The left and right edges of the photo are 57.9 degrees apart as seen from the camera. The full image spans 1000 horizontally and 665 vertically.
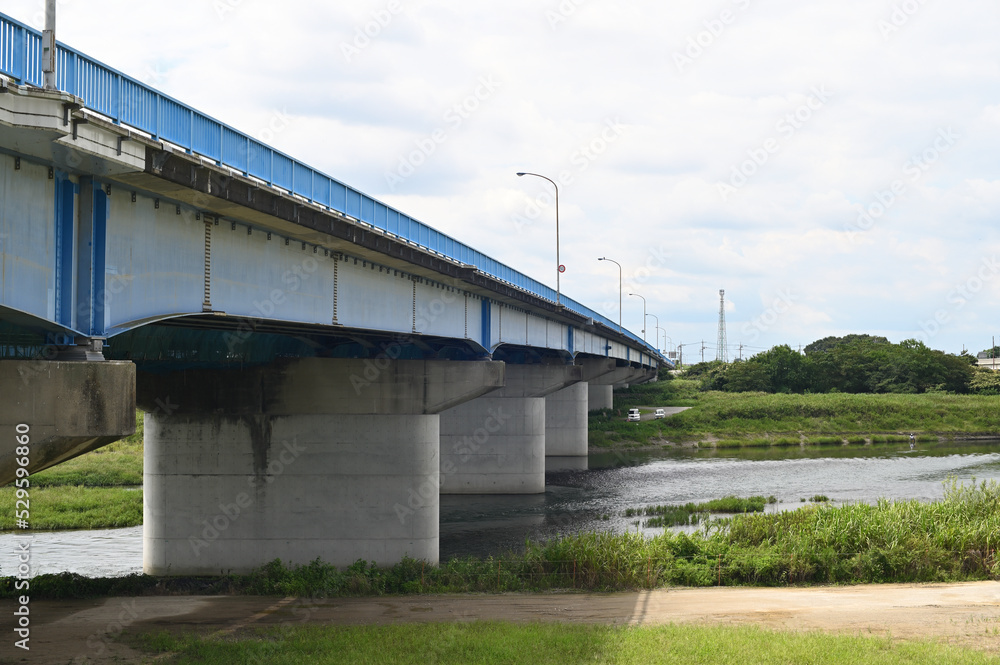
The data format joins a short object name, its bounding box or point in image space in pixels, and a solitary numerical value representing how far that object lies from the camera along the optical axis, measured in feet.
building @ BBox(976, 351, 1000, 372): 593.63
